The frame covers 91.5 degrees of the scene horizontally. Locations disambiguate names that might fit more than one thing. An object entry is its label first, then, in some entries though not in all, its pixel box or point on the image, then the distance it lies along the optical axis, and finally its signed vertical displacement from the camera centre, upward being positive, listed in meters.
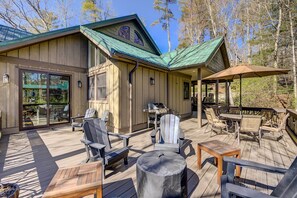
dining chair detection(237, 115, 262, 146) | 4.20 -0.77
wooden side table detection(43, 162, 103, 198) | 1.51 -0.95
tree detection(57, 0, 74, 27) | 13.35 +8.35
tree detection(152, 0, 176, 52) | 15.47 +9.42
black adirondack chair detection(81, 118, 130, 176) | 2.53 -0.89
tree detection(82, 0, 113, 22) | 14.37 +9.15
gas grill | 6.21 -0.53
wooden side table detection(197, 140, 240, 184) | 2.44 -0.92
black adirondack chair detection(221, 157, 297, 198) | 1.31 -0.85
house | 5.50 +0.97
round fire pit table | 1.70 -0.94
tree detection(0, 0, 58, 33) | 10.22 +6.59
